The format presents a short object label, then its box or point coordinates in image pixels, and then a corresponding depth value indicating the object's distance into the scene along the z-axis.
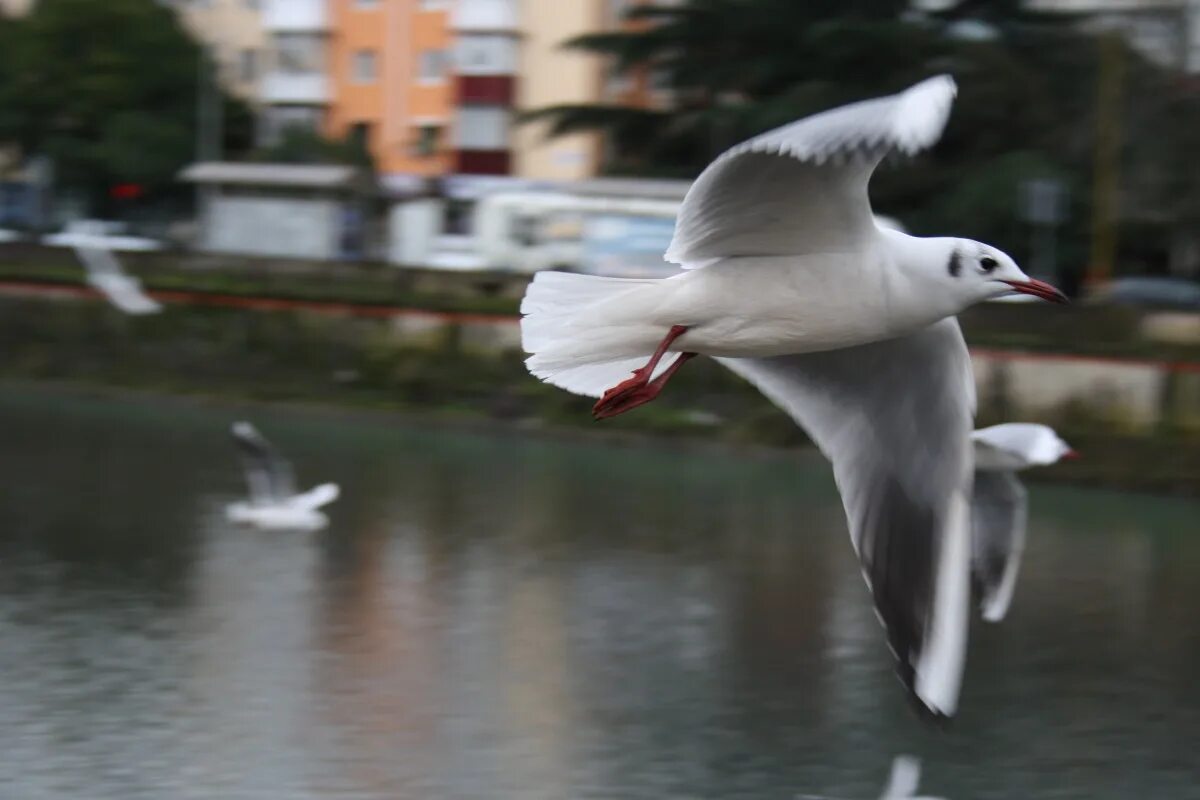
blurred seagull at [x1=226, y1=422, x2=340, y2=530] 19.64
